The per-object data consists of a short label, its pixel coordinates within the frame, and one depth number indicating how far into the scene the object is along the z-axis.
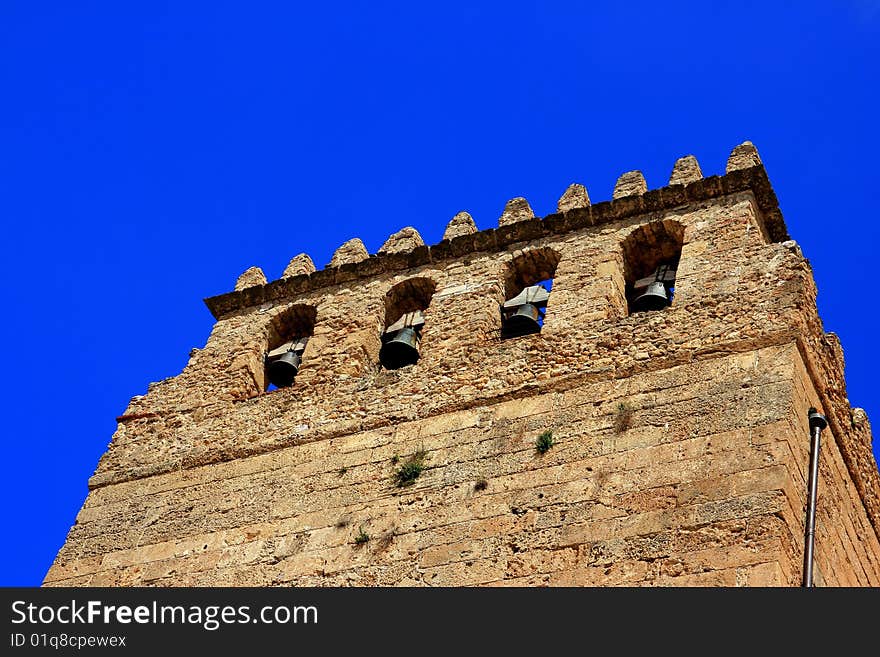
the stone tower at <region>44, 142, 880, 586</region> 13.79
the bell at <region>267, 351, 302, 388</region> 18.80
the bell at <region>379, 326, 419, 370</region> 17.83
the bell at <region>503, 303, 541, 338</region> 17.52
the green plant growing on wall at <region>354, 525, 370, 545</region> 14.88
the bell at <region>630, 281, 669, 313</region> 17.08
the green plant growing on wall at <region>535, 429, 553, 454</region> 14.95
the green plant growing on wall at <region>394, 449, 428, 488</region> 15.37
